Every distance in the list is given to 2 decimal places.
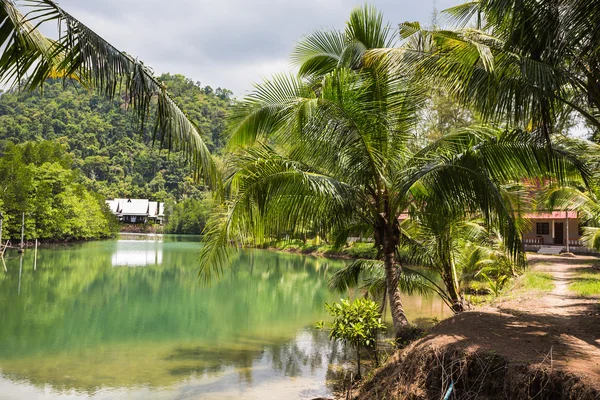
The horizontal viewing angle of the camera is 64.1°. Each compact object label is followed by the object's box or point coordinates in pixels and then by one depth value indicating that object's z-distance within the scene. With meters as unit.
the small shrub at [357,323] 5.79
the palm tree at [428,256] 7.17
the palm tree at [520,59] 4.16
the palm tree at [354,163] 5.45
